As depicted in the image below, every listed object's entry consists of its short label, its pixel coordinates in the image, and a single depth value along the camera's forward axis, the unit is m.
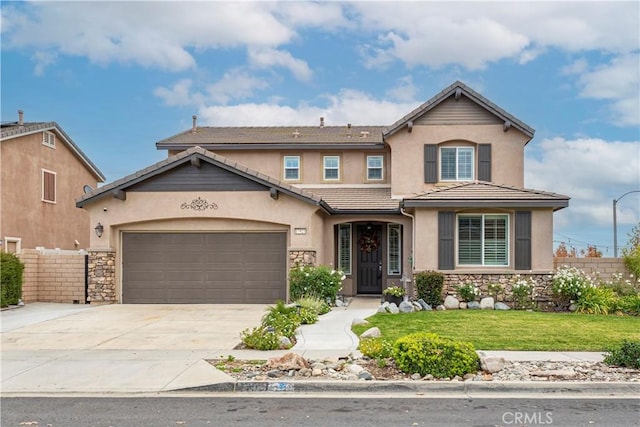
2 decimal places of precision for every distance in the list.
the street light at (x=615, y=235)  30.35
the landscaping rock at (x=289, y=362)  10.09
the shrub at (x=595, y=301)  18.14
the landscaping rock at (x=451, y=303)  18.81
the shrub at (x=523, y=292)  18.83
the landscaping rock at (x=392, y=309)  17.55
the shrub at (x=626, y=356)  10.20
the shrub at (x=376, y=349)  10.62
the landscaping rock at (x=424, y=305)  18.55
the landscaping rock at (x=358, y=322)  15.23
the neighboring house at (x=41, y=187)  23.89
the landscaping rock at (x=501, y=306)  18.62
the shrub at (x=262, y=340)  12.10
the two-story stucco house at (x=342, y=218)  19.56
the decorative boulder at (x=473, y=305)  18.83
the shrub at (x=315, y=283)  19.19
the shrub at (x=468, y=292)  18.95
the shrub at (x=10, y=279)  19.47
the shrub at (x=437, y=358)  9.69
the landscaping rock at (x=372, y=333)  12.99
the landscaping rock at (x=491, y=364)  9.75
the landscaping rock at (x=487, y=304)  18.69
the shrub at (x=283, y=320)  13.27
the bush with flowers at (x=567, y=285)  18.64
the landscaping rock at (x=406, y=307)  17.78
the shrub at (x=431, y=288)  18.88
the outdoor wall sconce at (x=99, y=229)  20.89
